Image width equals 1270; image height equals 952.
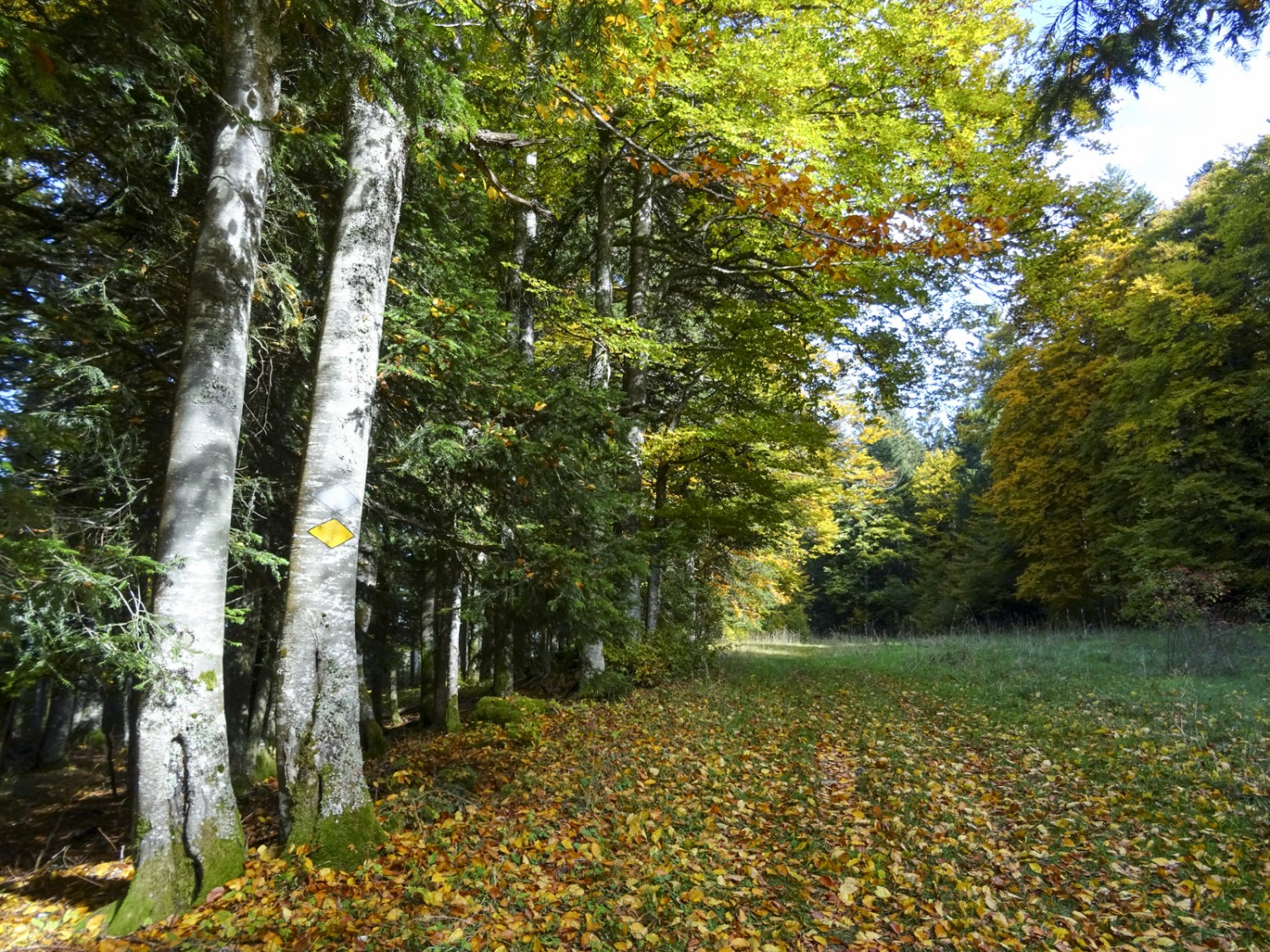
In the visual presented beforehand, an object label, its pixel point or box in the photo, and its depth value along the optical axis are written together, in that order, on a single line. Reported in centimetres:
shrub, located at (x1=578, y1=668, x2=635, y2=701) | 1002
